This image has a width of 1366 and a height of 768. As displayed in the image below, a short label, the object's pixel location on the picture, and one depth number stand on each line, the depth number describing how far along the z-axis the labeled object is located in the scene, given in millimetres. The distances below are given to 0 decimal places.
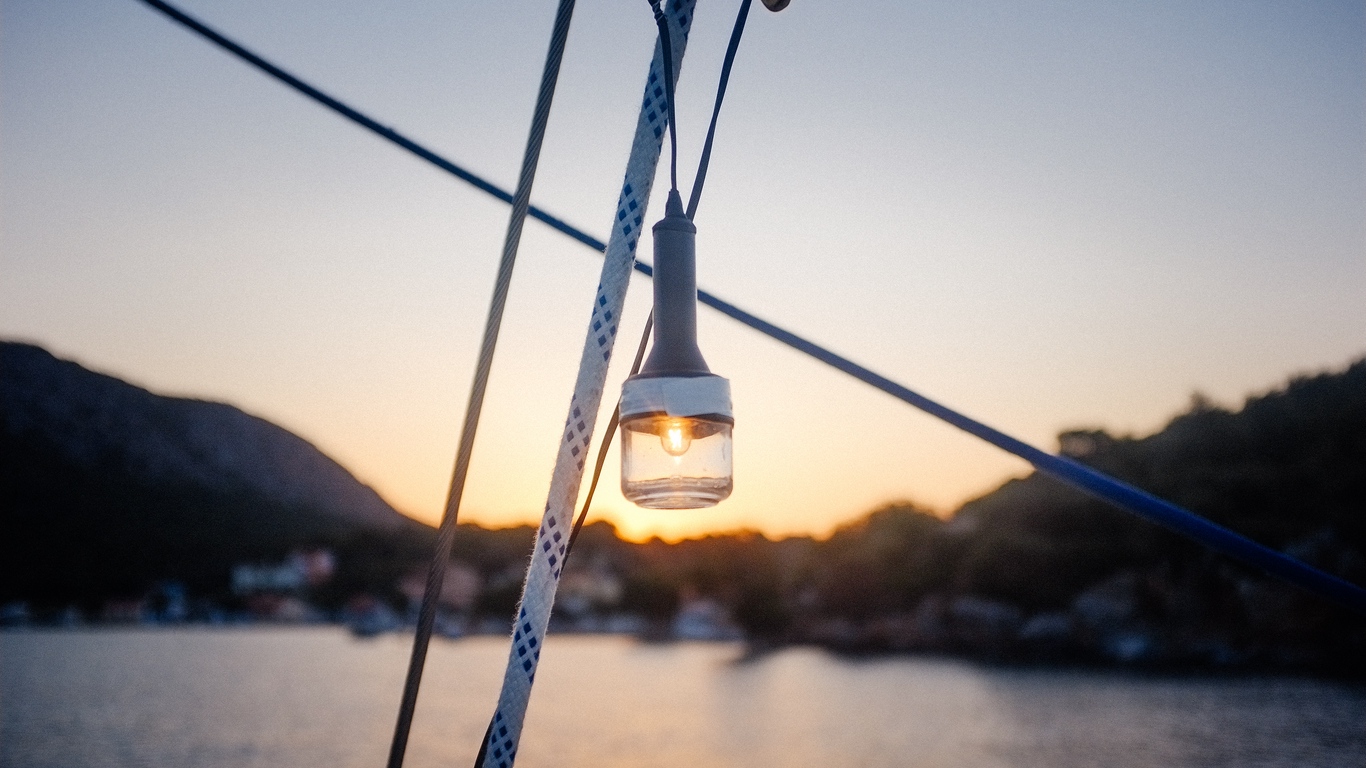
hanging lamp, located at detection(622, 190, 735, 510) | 1340
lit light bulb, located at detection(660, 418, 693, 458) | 1375
